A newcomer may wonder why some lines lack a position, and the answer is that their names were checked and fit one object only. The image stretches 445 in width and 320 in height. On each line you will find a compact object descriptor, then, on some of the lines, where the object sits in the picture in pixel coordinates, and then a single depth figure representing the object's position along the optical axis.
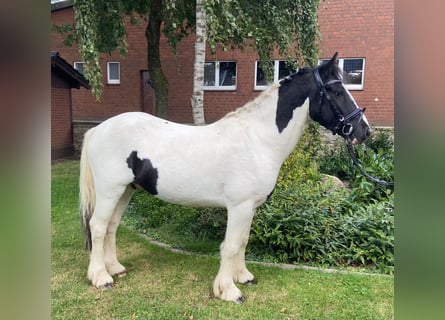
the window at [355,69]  10.23
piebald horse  2.97
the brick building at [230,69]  9.87
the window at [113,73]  12.57
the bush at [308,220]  4.04
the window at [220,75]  11.50
